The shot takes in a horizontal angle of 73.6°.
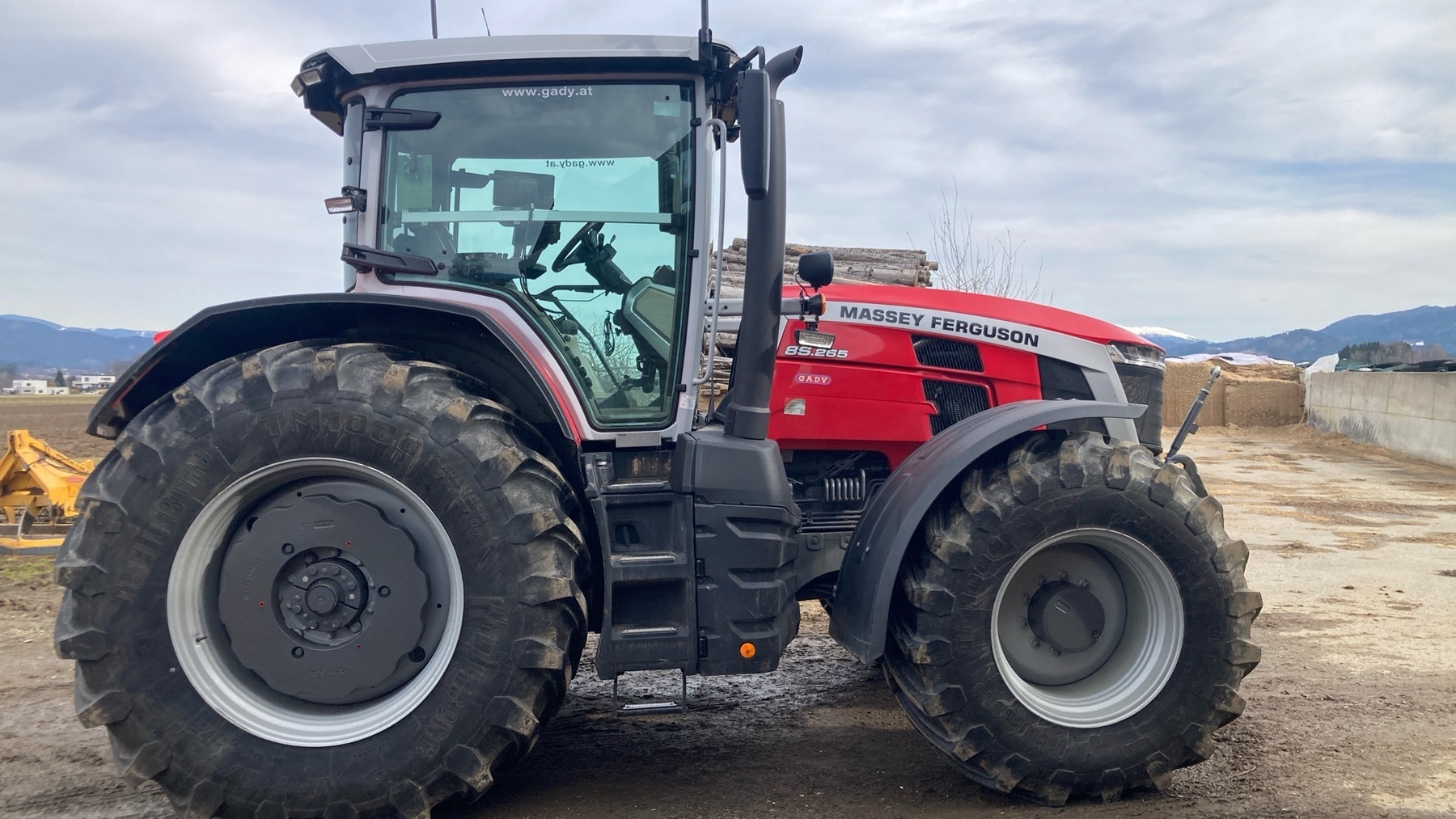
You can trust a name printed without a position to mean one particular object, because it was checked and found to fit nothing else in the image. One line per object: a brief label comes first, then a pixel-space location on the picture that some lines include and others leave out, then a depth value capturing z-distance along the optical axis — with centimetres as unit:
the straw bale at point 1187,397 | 2202
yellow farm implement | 783
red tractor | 295
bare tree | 1348
